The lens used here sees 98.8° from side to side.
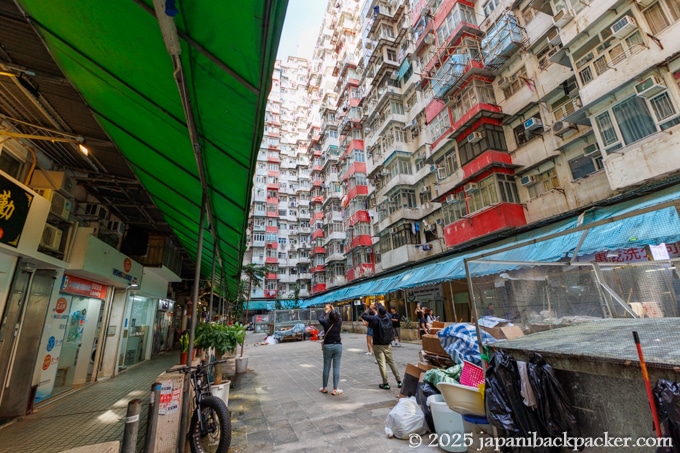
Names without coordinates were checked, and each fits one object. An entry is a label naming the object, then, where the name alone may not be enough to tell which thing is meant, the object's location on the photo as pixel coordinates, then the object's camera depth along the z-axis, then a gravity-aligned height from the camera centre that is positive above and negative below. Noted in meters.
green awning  1.93 +2.00
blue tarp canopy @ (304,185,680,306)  6.88 +1.84
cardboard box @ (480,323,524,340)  4.33 -0.35
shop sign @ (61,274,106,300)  6.97 +1.05
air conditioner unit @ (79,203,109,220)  7.60 +3.01
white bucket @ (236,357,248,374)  8.97 -1.32
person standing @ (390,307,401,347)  13.63 -0.84
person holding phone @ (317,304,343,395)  6.19 -0.60
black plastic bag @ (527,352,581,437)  2.44 -0.81
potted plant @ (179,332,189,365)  5.08 -0.43
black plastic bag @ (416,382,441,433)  4.09 -1.23
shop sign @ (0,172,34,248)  4.50 +1.89
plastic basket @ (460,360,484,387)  3.59 -0.80
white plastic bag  3.93 -1.43
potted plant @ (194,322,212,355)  5.85 -0.28
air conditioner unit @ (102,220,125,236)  8.57 +2.89
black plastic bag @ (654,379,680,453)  1.75 -0.65
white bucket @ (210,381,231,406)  4.64 -1.06
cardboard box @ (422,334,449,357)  5.28 -0.62
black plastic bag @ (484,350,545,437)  2.62 -0.85
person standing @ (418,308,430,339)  12.46 -0.38
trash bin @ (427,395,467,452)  3.52 -1.38
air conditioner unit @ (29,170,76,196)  5.86 +2.96
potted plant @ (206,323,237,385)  5.90 -0.35
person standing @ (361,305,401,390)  6.48 -0.57
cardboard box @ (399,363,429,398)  5.12 -1.14
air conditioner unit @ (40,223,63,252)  5.80 +1.81
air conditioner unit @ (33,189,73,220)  5.85 +2.60
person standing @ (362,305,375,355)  7.57 -0.67
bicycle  3.45 -1.19
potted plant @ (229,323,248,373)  6.17 -0.25
